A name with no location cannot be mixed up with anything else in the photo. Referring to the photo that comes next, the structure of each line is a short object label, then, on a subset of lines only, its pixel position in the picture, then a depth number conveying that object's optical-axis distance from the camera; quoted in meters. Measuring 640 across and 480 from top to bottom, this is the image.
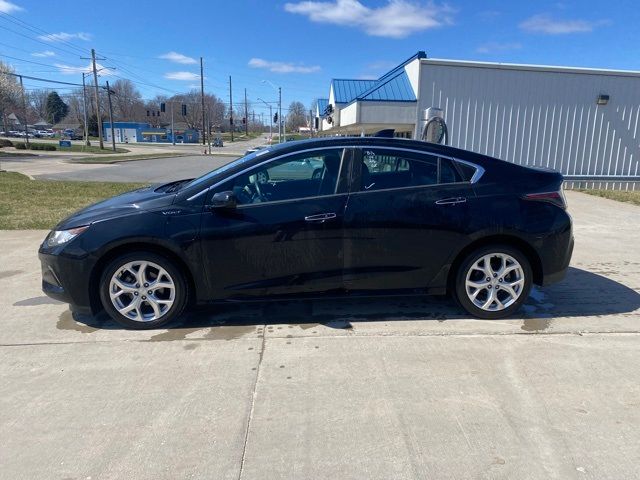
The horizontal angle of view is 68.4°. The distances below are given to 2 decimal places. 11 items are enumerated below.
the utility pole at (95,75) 48.81
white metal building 14.98
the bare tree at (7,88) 44.50
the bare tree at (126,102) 114.00
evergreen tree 131.50
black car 3.98
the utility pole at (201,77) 60.87
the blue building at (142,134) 93.32
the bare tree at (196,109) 115.31
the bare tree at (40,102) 126.00
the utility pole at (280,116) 54.97
